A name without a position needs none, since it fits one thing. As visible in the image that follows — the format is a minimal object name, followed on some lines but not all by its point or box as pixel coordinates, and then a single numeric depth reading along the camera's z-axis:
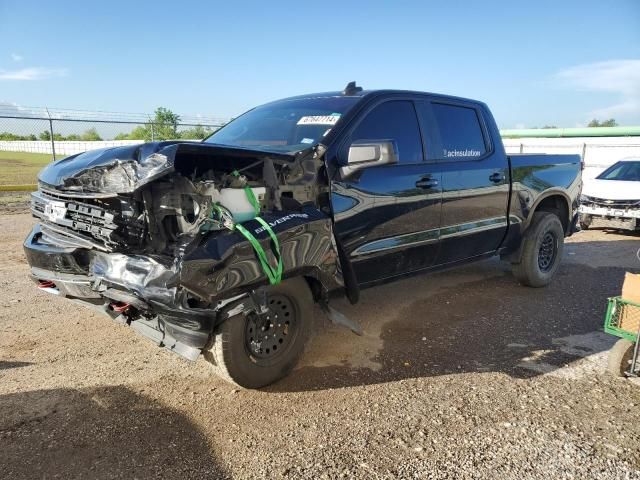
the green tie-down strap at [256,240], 3.04
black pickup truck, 2.96
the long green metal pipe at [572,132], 31.58
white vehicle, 9.85
